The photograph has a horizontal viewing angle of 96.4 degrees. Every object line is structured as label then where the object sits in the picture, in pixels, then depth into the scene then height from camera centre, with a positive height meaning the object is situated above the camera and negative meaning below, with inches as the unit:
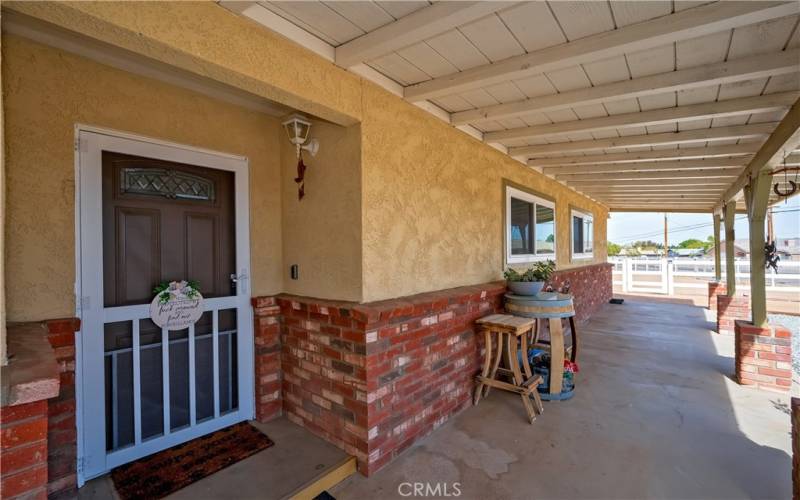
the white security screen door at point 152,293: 90.7 -11.5
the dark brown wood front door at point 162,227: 96.3 +7.4
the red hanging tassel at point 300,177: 115.6 +23.8
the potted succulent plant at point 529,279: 151.6 -14.0
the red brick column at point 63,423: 81.6 -39.1
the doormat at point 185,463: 89.0 -57.9
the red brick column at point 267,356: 120.3 -35.6
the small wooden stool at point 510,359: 128.3 -42.4
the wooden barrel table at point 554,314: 141.8 -27.0
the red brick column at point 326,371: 99.0 -36.7
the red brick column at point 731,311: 255.4 -48.0
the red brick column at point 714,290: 333.7 -43.2
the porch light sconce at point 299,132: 112.4 +37.8
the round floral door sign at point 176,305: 101.1 -15.3
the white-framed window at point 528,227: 186.7 +11.6
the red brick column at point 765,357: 154.9 -50.4
